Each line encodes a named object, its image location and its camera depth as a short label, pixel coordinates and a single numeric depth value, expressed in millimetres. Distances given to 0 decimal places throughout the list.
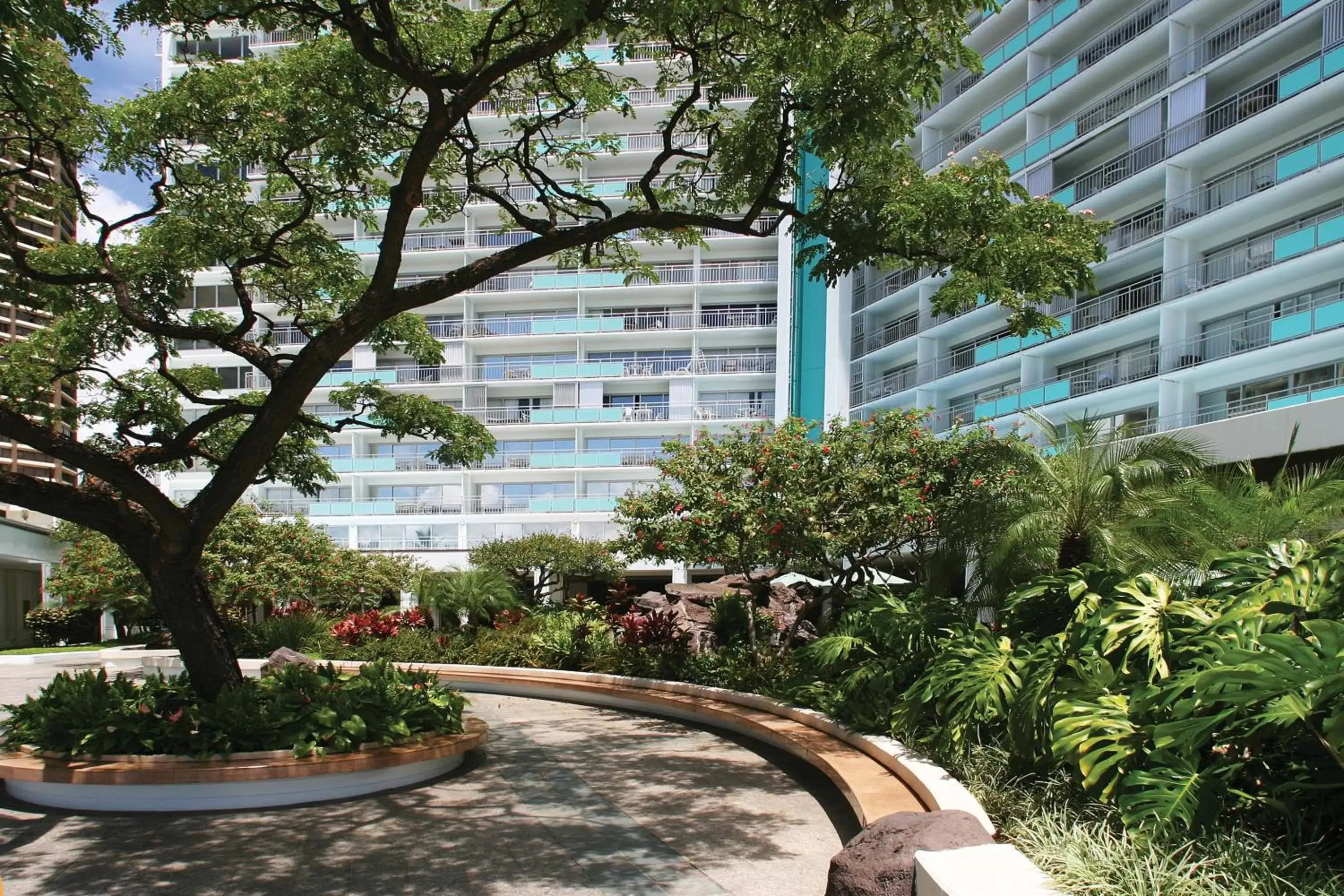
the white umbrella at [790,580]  22625
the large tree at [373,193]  8148
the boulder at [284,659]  14367
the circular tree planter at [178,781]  7891
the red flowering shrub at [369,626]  20172
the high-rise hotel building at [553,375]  42031
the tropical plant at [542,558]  32250
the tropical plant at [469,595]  22578
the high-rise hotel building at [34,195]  10102
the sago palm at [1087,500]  10078
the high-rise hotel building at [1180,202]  22438
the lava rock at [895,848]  4871
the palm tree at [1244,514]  8164
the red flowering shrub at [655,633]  16625
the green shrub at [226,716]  8289
